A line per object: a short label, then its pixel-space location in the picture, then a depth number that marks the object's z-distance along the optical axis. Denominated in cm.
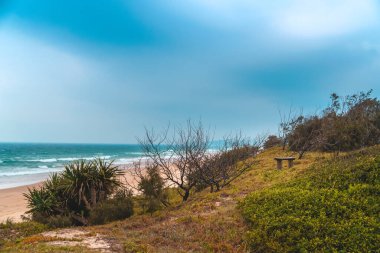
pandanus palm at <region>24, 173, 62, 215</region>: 1094
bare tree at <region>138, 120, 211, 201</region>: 1292
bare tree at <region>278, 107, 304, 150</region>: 2439
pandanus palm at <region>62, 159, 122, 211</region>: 1116
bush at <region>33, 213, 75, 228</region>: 1022
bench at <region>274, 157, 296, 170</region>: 1534
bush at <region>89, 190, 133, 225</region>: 1040
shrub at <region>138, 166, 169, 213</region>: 1130
